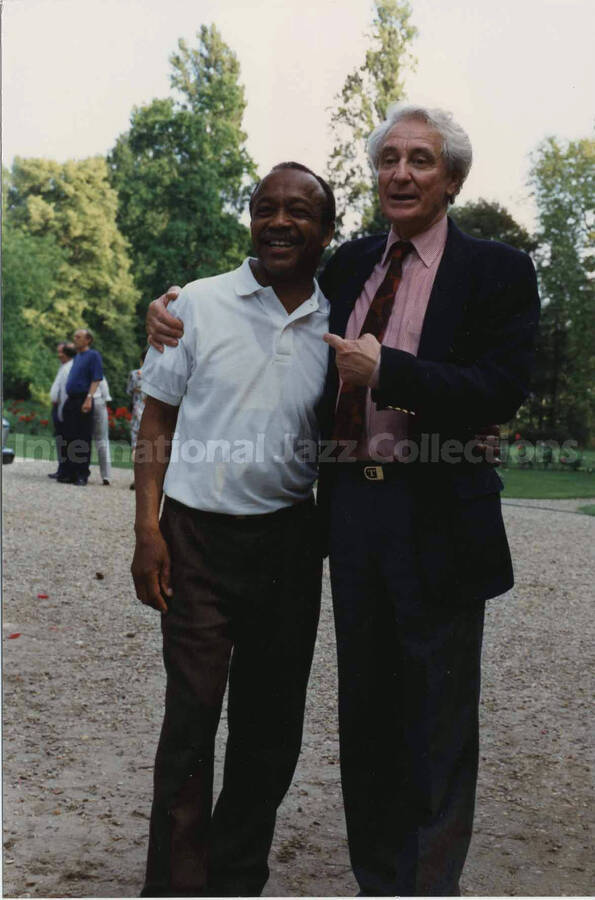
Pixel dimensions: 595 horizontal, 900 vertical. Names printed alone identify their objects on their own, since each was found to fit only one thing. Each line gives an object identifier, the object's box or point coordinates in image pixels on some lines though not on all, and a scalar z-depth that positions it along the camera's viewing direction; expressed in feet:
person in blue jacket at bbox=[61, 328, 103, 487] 45.28
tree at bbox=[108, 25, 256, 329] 75.20
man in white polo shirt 9.40
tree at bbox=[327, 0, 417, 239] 32.94
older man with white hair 9.17
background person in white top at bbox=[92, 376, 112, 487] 47.21
